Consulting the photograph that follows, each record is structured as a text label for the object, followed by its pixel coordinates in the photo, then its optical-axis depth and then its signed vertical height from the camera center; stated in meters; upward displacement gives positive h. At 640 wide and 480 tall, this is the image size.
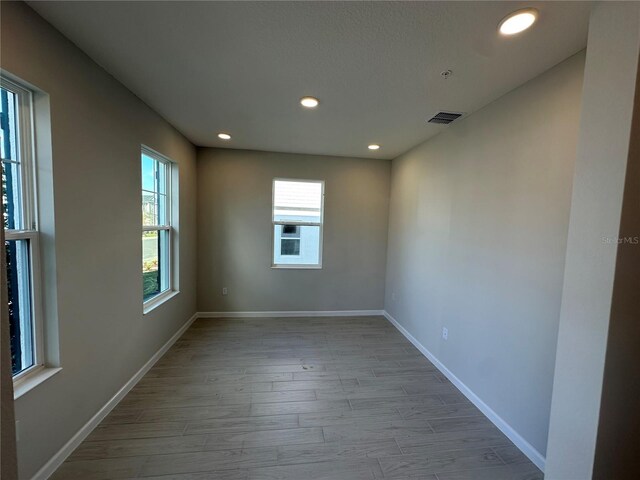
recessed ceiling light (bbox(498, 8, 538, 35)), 1.26 +1.01
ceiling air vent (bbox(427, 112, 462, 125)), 2.43 +1.01
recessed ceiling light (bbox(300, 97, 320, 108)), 2.21 +1.00
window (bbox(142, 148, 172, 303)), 2.73 -0.11
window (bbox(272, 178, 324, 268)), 4.14 -0.03
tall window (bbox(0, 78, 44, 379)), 1.40 -0.08
